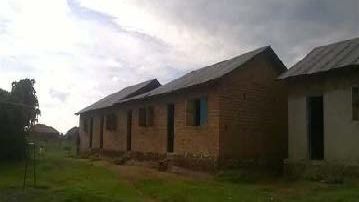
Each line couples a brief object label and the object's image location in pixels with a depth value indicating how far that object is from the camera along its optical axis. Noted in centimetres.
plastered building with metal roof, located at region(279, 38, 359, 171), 1522
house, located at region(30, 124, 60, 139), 5175
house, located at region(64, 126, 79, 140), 5797
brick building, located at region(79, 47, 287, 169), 1845
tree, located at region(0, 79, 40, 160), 2342
